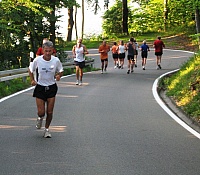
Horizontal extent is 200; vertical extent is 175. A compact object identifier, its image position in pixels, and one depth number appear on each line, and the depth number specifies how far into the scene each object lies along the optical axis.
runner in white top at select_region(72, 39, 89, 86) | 19.56
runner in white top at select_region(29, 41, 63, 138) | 9.52
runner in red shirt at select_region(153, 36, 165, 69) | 27.89
